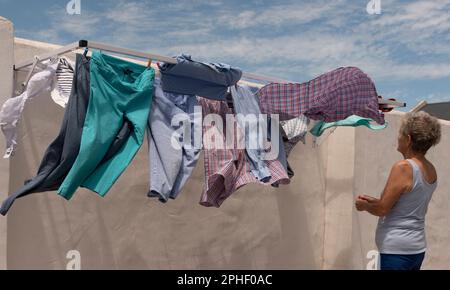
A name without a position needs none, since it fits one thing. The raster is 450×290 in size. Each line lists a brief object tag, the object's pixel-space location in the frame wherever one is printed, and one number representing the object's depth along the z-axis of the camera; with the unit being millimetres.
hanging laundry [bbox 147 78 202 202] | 3207
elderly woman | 2611
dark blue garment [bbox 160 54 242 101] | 3338
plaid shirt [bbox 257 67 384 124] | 3783
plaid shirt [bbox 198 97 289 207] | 3436
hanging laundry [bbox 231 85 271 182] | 3516
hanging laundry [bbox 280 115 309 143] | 4031
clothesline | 2989
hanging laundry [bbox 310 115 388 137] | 4473
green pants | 3002
